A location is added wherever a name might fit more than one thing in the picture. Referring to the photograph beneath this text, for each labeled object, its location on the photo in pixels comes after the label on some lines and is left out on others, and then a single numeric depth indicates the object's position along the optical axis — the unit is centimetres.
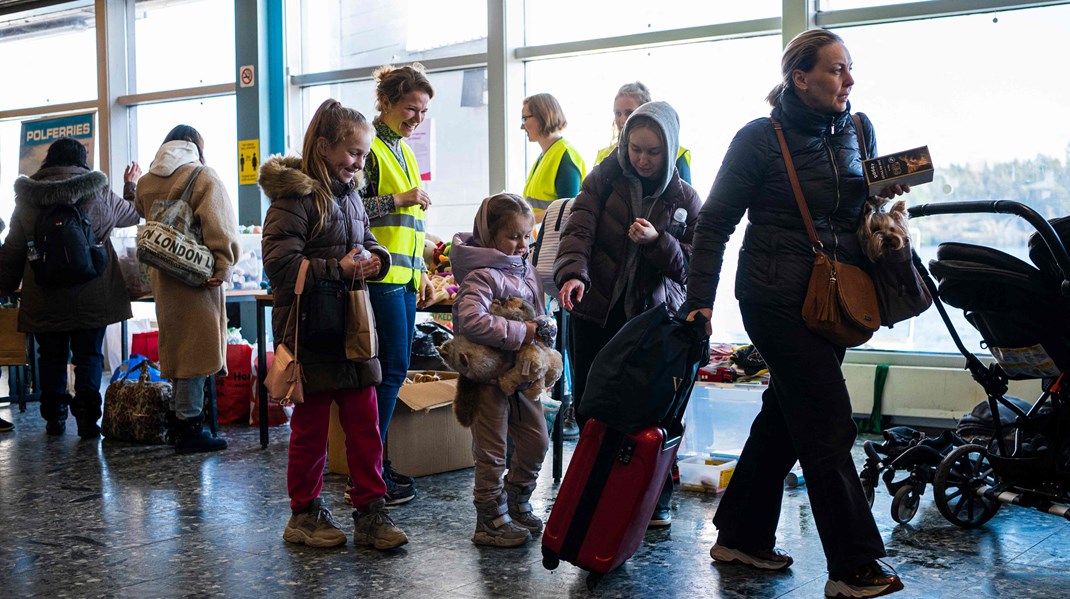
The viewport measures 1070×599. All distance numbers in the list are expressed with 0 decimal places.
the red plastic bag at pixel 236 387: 583
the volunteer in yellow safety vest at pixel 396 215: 359
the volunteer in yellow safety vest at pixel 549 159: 489
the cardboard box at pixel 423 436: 423
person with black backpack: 523
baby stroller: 310
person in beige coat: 482
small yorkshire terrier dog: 260
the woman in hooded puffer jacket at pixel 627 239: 317
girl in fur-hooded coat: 308
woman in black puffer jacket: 259
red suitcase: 268
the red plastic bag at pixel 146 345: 696
